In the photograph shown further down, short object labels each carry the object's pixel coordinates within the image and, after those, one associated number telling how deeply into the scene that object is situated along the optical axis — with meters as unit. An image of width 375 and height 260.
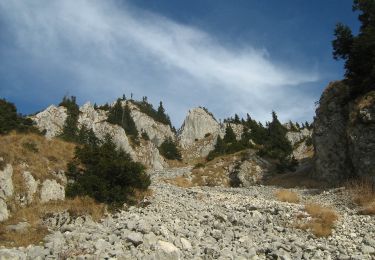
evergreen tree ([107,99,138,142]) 123.66
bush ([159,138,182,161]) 127.81
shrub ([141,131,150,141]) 124.35
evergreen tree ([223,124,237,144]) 111.30
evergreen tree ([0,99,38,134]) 31.14
